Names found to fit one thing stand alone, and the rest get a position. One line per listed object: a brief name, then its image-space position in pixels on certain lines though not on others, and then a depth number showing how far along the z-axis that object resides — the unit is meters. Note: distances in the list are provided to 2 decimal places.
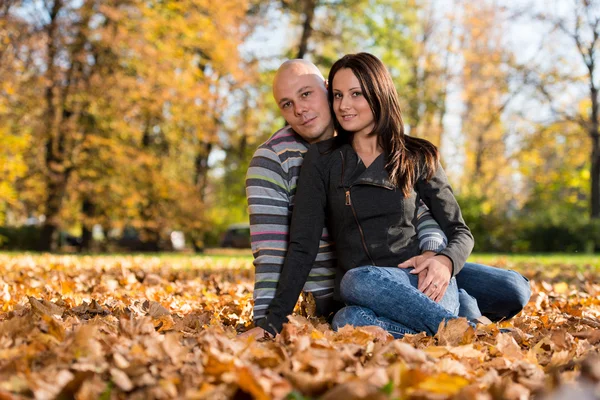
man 3.19
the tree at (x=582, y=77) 17.91
